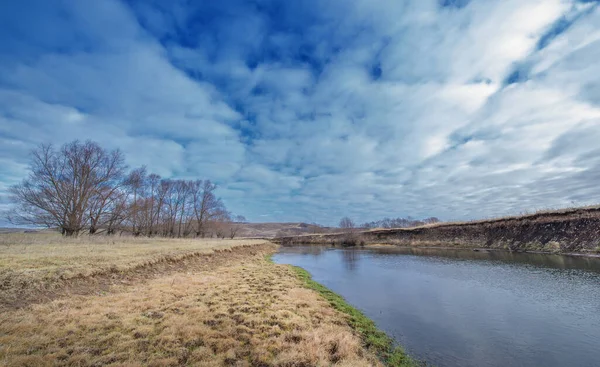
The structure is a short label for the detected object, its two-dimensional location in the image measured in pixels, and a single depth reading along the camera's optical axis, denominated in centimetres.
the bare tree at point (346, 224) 12448
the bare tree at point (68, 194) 2923
